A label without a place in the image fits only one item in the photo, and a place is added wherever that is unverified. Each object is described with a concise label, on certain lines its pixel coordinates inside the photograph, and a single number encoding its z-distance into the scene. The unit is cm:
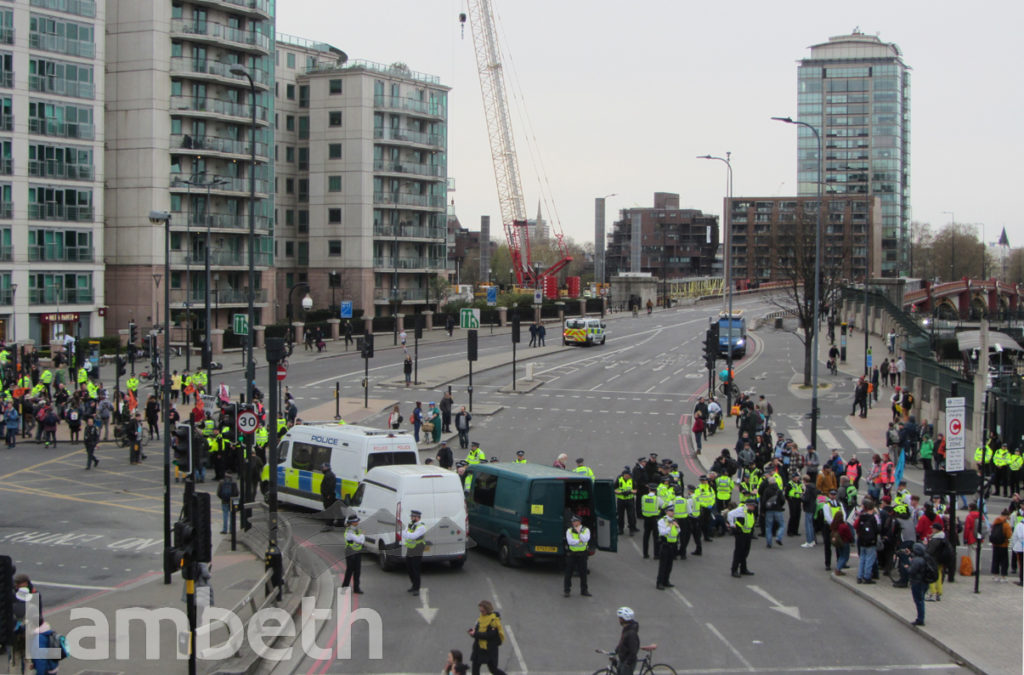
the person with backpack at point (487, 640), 1338
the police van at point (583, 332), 7319
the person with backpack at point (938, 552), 1877
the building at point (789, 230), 7981
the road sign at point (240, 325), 5472
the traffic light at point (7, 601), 1417
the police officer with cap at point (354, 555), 1792
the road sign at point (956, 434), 1947
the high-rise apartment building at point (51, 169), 6506
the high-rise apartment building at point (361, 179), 9038
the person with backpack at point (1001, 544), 2041
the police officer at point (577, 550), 1834
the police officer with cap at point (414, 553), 1816
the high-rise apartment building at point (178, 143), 7219
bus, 6462
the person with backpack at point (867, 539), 1945
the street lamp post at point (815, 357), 3390
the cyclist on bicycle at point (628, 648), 1311
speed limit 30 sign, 2427
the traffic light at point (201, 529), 1398
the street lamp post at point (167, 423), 1744
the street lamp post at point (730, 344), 4422
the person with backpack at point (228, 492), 2233
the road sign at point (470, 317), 5436
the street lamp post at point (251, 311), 2819
